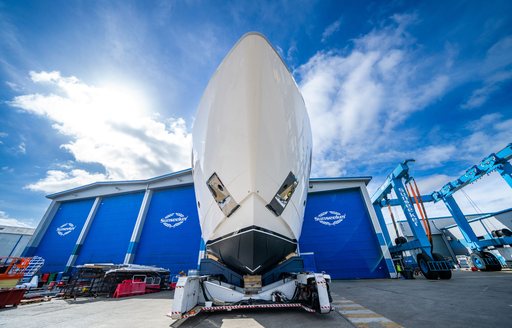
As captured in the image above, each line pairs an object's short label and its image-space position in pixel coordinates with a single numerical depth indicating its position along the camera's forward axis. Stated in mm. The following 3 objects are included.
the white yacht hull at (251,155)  2562
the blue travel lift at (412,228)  7074
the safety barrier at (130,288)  5844
